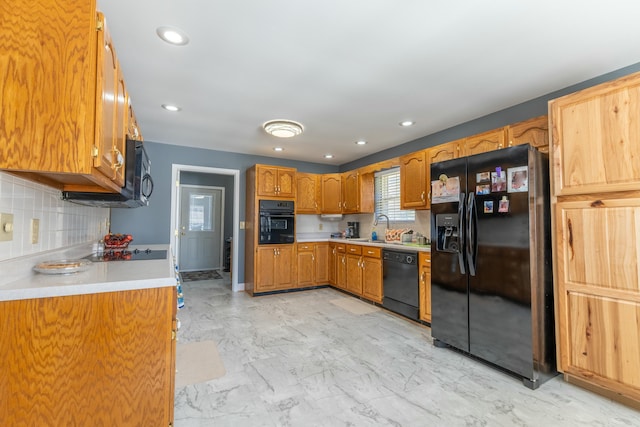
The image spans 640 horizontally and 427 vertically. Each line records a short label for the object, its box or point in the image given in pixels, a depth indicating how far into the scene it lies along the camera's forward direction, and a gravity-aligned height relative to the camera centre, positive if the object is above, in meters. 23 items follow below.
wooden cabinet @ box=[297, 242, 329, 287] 5.07 -0.72
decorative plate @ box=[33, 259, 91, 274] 1.36 -0.21
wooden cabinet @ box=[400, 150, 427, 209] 3.71 +0.56
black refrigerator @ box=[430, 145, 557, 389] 2.20 -0.33
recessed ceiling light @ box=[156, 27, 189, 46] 1.92 +1.28
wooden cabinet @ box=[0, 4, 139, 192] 1.04 +0.51
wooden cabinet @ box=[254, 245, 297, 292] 4.71 -0.73
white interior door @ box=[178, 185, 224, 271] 6.93 -0.08
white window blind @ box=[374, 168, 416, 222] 4.59 +0.46
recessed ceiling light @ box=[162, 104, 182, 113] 3.15 +1.28
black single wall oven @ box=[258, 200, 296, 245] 4.77 +0.03
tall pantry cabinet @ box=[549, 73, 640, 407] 1.87 -0.08
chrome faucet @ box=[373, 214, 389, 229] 4.84 +0.09
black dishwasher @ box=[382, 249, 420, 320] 3.48 -0.75
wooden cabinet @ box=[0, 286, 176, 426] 1.05 -0.53
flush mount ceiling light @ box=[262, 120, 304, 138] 3.41 +1.14
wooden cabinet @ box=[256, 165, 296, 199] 4.80 +0.72
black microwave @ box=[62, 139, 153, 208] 1.86 +0.27
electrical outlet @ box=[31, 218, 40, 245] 1.47 -0.03
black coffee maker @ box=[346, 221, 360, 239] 5.46 -0.14
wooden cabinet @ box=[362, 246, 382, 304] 4.07 -0.72
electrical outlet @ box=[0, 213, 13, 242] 1.19 -0.01
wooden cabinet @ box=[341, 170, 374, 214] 5.02 +0.54
